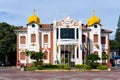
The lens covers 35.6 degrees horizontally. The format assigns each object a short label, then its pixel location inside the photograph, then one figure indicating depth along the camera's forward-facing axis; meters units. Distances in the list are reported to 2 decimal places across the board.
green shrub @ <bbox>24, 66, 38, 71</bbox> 27.00
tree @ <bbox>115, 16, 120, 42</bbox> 60.72
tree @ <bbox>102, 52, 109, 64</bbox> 31.78
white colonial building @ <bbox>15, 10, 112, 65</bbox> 34.88
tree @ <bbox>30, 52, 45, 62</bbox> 30.01
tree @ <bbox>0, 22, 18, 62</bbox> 38.62
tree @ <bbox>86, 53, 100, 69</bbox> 28.99
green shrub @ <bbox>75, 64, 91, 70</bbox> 27.18
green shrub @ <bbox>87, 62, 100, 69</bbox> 28.25
